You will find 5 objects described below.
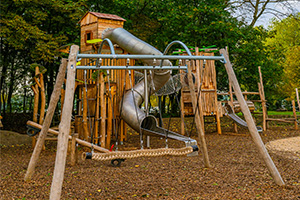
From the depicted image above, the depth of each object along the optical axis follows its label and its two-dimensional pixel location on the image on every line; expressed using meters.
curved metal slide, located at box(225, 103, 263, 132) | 9.55
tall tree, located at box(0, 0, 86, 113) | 10.42
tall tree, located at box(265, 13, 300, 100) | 17.78
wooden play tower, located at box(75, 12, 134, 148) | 8.39
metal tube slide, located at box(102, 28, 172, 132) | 7.74
